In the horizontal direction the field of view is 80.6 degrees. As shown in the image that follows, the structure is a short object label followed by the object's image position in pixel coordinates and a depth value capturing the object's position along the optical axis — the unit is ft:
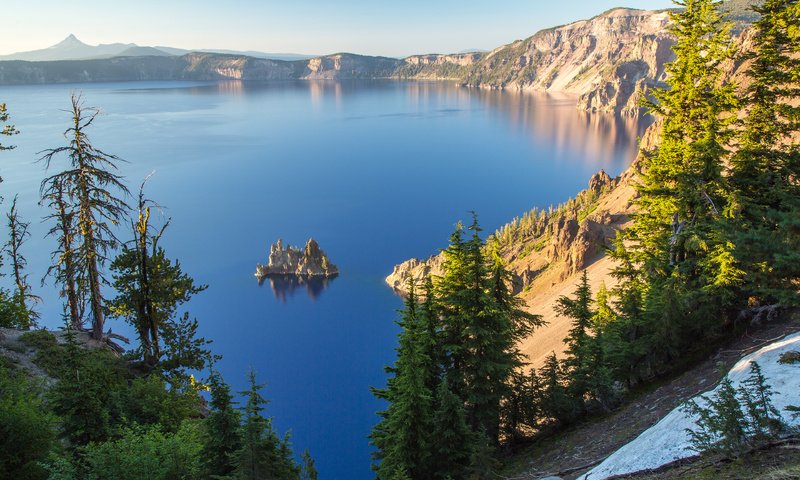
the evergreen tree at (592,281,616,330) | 70.44
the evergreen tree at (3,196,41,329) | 82.23
